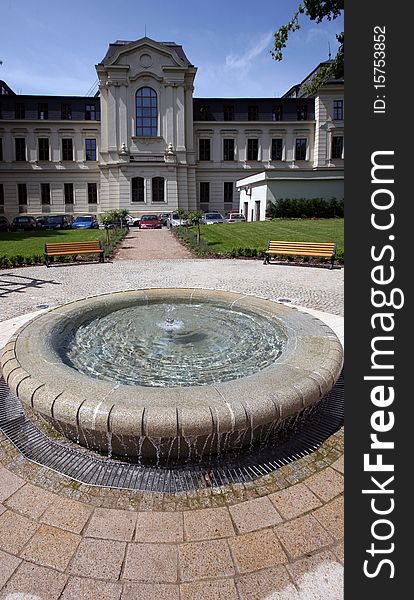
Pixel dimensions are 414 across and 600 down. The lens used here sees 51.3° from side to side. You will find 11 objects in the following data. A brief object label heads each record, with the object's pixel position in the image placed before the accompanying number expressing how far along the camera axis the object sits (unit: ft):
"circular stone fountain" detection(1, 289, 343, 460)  11.74
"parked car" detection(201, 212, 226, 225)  126.31
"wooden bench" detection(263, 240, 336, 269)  51.19
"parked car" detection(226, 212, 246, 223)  127.44
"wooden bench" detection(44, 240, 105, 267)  54.75
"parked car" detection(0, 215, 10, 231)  123.07
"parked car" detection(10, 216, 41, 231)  121.82
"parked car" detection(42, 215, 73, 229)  125.80
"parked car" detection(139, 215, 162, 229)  121.80
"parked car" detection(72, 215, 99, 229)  125.22
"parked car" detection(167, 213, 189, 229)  113.90
